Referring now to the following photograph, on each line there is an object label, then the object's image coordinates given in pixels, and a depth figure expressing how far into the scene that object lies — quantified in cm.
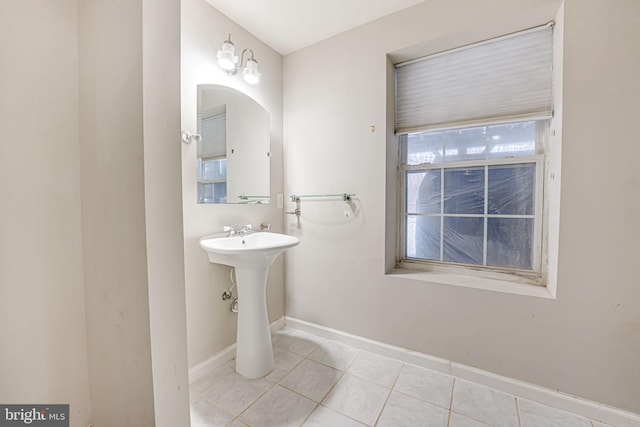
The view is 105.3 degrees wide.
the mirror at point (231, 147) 154
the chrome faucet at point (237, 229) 164
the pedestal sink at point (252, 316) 147
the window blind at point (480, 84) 141
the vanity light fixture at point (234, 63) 153
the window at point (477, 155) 146
